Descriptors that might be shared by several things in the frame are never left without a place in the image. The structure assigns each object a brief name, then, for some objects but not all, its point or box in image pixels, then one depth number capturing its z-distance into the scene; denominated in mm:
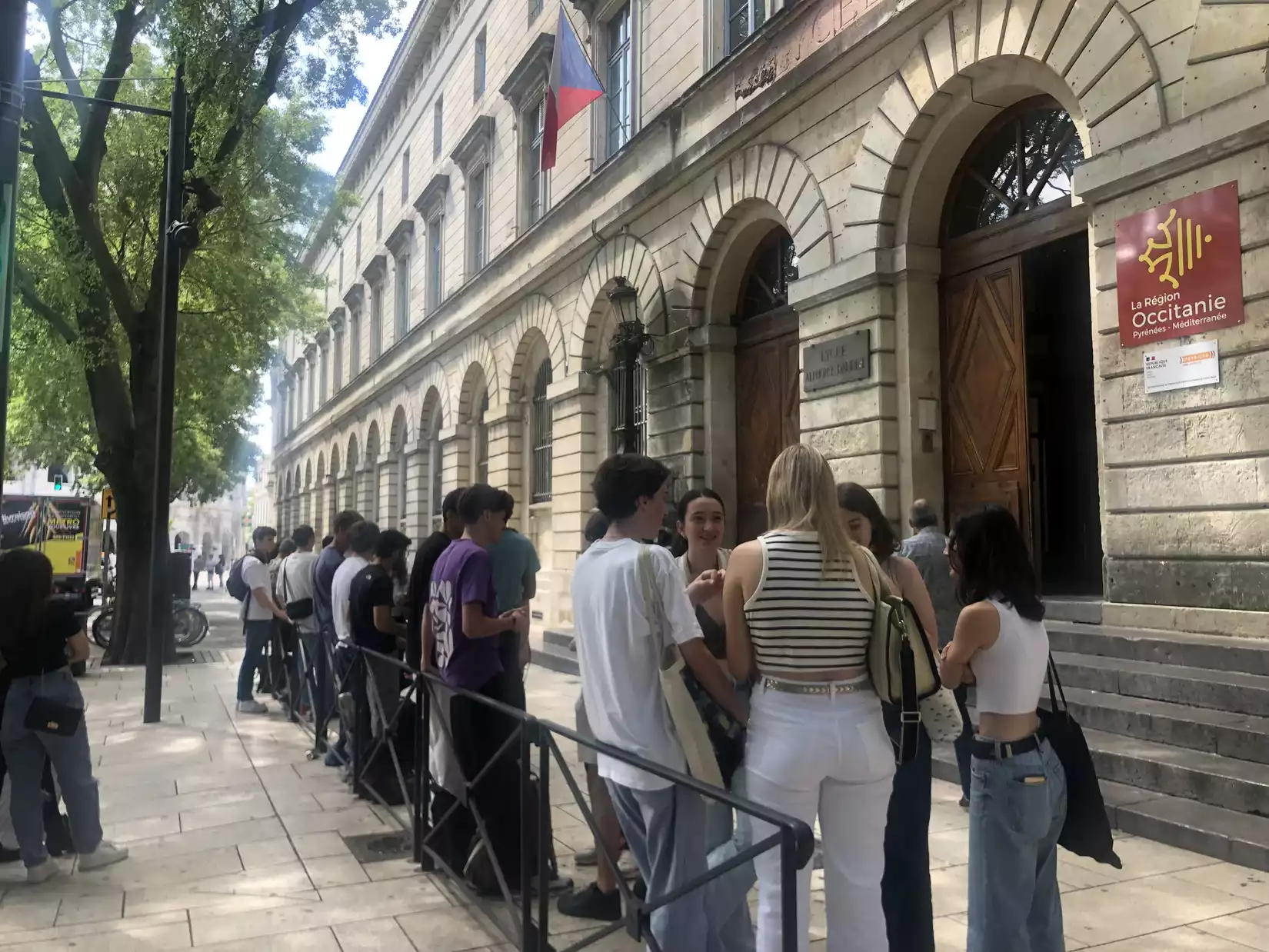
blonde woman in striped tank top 2809
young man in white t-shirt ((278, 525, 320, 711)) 8641
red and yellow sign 6820
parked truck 24203
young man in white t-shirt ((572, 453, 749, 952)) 3062
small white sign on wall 6914
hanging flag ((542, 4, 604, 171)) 14031
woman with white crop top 3094
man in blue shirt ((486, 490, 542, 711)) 5550
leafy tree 13156
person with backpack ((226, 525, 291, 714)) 10021
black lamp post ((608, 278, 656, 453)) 13016
